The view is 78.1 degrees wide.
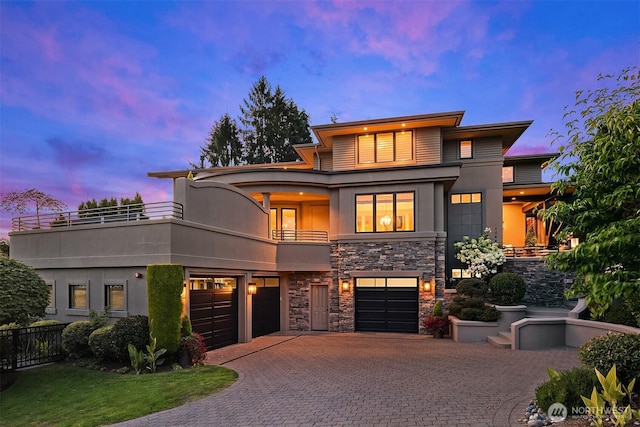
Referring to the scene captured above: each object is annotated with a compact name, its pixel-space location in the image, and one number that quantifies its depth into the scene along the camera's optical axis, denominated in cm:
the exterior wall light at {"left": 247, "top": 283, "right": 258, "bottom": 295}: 1536
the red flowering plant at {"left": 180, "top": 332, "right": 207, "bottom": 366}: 1085
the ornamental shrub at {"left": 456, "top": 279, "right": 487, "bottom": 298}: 1630
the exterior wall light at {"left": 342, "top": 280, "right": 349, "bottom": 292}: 1780
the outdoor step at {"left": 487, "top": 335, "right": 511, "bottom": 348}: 1323
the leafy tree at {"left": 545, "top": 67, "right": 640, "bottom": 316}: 500
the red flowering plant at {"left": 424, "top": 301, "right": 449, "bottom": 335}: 1588
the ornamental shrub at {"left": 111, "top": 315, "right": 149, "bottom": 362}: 1048
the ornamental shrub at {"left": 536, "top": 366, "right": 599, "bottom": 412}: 581
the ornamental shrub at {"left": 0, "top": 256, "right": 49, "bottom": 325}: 994
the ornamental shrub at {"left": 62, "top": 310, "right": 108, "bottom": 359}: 1143
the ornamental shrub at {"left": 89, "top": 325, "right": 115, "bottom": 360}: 1065
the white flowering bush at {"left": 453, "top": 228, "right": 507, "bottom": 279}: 1753
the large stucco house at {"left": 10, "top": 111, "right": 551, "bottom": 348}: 1215
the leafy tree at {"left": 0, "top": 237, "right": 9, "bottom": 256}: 1755
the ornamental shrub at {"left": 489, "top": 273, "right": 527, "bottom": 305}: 1595
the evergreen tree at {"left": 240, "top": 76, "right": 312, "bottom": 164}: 3916
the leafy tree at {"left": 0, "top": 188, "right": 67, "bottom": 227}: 1636
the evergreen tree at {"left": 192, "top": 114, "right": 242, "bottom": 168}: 3928
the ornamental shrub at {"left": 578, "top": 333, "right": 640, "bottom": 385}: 632
